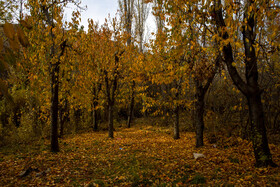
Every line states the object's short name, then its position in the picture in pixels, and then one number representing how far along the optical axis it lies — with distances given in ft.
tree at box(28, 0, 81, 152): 23.98
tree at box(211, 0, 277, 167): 15.47
